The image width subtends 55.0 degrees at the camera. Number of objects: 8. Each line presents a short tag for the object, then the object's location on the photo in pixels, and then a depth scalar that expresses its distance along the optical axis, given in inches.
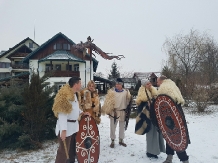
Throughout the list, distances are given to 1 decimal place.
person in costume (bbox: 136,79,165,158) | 175.7
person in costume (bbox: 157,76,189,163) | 151.0
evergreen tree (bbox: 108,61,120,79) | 1939.5
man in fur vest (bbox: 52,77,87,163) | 133.3
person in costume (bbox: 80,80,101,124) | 186.4
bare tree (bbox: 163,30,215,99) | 1105.4
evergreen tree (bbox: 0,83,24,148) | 193.2
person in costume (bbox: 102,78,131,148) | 209.7
